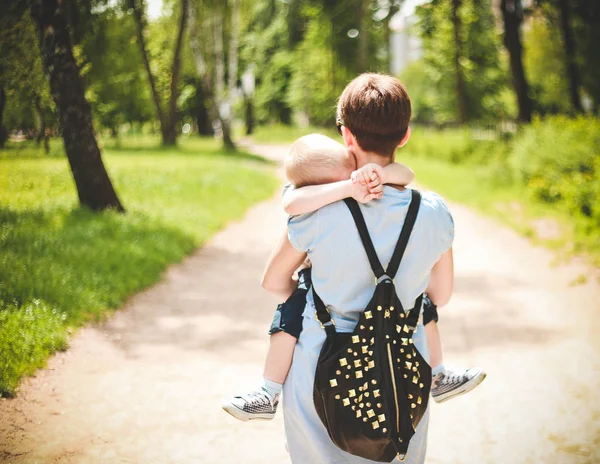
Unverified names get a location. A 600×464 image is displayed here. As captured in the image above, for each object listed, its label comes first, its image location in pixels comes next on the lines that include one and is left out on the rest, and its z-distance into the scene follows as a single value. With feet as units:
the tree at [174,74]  35.55
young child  6.40
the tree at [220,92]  83.82
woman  6.29
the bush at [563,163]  30.83
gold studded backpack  6.52
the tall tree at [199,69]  78.21
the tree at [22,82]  15.97
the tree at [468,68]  105.19
